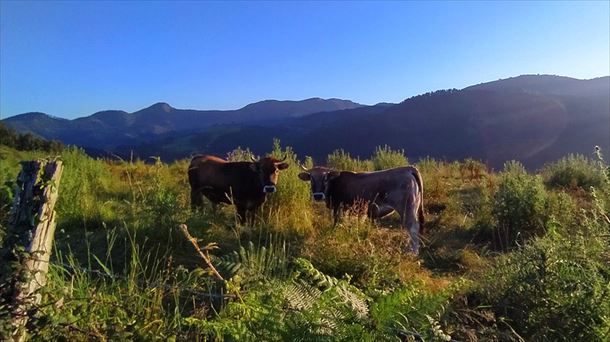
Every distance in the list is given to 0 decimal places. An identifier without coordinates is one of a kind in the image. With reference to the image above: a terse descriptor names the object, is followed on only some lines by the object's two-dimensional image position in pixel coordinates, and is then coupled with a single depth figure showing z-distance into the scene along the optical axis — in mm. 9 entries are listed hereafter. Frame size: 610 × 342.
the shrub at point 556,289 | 3195
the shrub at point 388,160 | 13898
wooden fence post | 2686
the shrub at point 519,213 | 8250
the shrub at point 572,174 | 12016
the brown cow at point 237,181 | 9039
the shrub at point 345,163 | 13656
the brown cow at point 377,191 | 8023
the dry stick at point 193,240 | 2771
